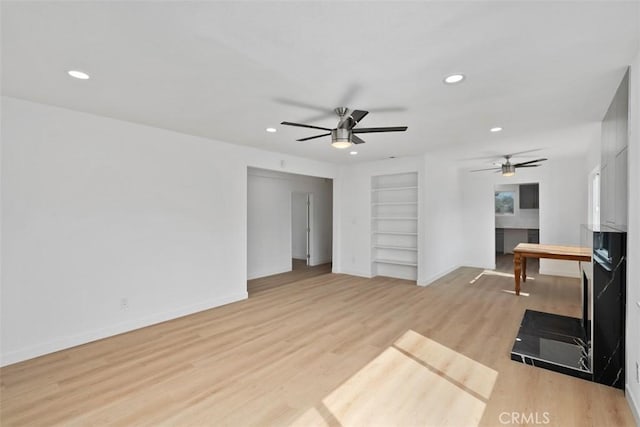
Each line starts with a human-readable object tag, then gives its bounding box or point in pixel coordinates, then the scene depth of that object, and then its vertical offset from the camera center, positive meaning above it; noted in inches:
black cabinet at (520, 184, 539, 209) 372.5 +20.1
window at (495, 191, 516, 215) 387.9 +13.0
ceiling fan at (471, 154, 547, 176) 231.6 +35.1
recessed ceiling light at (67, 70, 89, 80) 96.4 +44.7
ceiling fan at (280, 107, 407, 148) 124.4 +34.4
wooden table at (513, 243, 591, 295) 184.1 -25.9
